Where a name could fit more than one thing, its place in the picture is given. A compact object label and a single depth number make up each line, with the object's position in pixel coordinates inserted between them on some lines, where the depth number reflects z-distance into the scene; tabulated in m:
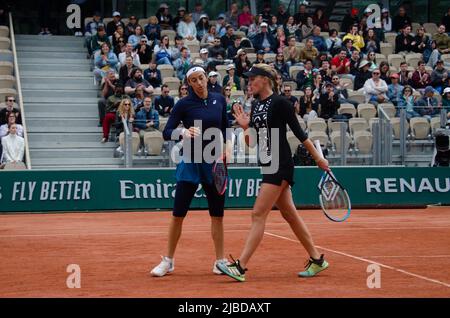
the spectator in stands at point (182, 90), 22.93
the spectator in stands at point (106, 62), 25.08
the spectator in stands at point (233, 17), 29.08
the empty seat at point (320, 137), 22.30
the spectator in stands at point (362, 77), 26.06
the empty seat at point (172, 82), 24.47
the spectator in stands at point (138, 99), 22.70
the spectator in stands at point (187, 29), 27.31
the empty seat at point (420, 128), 23.30
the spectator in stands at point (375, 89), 25.08
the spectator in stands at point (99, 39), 26.23
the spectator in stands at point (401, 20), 30.25
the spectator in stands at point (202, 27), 27.78
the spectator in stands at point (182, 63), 25.22
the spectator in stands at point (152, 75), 24.41
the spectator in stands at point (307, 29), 28.60
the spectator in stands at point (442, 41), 28.52
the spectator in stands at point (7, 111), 22.03
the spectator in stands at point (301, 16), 29.18
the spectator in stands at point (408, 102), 23.67
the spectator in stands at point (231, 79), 23.99
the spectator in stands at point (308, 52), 26.58
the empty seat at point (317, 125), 22.62
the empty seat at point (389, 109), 23.88
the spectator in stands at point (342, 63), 26.50
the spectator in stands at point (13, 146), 21.27
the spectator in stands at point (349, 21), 30.03
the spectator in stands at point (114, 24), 26.64
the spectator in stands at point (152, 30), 26.95
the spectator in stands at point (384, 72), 26.30
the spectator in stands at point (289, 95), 23.38
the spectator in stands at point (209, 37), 26.83
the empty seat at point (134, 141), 21.62
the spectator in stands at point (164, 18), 28.03
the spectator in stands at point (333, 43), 27.68
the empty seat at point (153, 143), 21.58
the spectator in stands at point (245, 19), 28.84
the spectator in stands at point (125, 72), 23.92
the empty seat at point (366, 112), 24.05
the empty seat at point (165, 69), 25.22
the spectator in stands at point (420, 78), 26.33
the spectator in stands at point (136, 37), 26.02
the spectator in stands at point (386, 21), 30.44
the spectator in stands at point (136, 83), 23.35
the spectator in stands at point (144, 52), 25.52
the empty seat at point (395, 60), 27.80
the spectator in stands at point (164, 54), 25.63
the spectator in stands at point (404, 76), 26.47
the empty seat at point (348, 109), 24.09
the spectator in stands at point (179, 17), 27.81
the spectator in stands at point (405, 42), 28.72
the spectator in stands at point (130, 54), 24.47
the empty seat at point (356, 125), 22.83
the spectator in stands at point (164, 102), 23.02
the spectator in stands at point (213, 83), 20.98
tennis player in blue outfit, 10.38
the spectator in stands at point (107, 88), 23.73
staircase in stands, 22.94
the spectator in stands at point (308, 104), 23.75
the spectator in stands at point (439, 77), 26.34
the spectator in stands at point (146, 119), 21.84
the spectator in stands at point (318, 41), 27.80
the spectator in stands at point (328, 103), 23.86
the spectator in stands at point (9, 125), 21.59
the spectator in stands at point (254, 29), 27.82
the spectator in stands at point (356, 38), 28.06
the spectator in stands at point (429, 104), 23.53
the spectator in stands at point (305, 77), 25.13
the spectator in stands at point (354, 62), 26.65
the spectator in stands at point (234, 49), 26.50
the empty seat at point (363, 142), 22.59
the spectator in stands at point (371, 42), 28.05
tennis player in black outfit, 9.91
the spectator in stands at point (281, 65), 25.81
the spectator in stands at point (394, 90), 25.31
